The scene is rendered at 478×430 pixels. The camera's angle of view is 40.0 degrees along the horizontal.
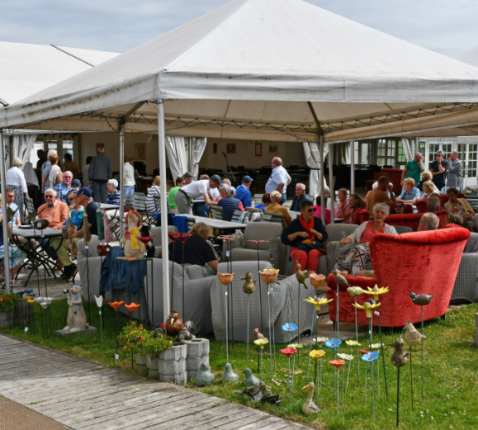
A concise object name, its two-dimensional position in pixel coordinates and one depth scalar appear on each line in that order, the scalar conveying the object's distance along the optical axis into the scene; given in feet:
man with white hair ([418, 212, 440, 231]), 20.03
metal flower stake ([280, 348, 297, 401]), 12.85
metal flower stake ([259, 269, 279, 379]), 15.03
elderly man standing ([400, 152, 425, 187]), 47.88
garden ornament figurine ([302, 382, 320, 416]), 12.25
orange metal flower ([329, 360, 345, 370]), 11.78
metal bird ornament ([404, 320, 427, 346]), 11.85
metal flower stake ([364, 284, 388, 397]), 12.23
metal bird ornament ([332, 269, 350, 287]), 13.19
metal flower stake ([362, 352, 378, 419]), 11.71
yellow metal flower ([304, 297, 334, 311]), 12.58
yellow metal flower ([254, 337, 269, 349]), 13.50
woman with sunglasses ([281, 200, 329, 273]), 23.39
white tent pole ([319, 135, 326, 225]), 31.01
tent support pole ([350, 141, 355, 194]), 39.91
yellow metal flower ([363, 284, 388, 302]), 12.23
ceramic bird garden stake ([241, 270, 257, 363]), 14.93
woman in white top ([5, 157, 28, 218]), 39.93
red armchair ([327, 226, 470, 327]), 17.30
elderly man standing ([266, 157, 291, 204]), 39.50
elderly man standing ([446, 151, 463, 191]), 52.60
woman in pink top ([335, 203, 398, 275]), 20.43
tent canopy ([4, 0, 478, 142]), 15.78
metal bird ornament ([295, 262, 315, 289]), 14.06
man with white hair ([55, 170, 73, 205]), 39.34
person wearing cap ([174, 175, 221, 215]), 36.29
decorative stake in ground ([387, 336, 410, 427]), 11.07
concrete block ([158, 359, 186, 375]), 14.46
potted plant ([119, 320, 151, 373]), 14.79
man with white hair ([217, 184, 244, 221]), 34.27
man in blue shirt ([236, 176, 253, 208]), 37.35
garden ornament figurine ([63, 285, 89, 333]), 18.86
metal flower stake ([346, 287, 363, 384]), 12.60
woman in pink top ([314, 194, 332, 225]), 32.94
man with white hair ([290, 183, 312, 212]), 32.37
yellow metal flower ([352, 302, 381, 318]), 11.98
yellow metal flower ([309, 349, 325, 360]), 12.05
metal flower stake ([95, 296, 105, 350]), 16.52
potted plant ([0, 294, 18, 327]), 20.42
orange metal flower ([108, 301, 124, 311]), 15.62
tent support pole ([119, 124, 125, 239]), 27.93
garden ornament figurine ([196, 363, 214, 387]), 14.20
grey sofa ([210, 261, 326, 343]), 16.98
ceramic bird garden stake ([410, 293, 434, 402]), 12.05
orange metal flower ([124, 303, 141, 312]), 15.26
